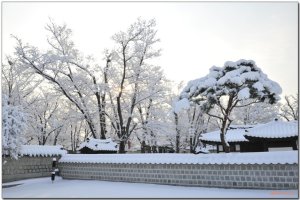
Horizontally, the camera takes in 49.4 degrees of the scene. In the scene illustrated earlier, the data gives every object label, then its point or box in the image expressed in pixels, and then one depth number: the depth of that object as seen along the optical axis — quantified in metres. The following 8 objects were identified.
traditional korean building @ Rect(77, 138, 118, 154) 18.47
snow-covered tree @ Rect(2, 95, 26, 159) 11.24
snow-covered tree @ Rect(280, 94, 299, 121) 27.12
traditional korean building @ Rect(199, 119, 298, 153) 13.50
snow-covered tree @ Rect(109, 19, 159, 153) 19.38
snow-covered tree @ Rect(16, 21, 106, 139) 18.83
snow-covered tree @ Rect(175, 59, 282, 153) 11.46
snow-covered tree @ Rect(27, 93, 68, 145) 25.80
